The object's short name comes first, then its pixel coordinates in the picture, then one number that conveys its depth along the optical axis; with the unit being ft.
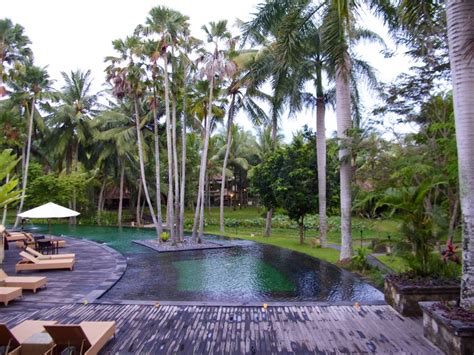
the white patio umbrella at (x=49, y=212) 47.46
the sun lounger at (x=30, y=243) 51.48
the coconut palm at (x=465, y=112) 17.80
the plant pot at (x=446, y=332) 16.08
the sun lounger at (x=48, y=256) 40.81
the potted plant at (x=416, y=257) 23.56
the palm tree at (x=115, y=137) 92.27
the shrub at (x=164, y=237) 61.72
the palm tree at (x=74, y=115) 99.45
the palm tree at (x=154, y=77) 57.98
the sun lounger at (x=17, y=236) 53.22
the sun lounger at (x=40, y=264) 38.01
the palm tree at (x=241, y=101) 60.90
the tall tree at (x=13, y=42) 70.08
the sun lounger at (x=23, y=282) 29.45
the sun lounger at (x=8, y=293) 25.93
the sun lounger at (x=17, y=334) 16.21
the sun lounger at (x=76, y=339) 16.37
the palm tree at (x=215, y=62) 56.75
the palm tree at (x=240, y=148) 127.34
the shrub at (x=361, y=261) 39.93
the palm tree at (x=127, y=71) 58.65
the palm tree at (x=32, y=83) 74.95
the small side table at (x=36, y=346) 16.22
